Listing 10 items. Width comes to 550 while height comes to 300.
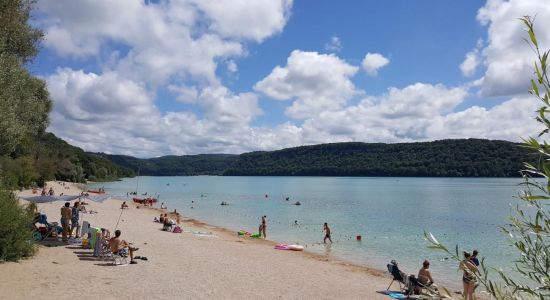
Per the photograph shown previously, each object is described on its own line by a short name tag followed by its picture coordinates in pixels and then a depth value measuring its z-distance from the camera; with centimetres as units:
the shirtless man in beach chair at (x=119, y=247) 1341
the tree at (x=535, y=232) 260
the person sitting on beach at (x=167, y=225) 2608
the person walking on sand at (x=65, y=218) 1560
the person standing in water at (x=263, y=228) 2814
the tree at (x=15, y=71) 1289
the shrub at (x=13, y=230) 1121
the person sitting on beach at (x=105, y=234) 1466
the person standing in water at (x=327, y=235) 2609
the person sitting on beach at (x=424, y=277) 1265
